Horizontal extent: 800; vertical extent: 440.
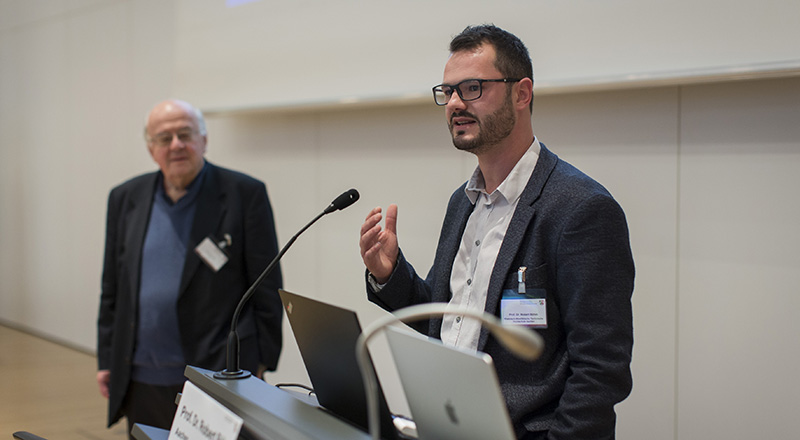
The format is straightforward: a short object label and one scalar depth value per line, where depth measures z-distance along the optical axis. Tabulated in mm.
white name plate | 1287
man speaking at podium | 1497
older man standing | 2836
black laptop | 1284
